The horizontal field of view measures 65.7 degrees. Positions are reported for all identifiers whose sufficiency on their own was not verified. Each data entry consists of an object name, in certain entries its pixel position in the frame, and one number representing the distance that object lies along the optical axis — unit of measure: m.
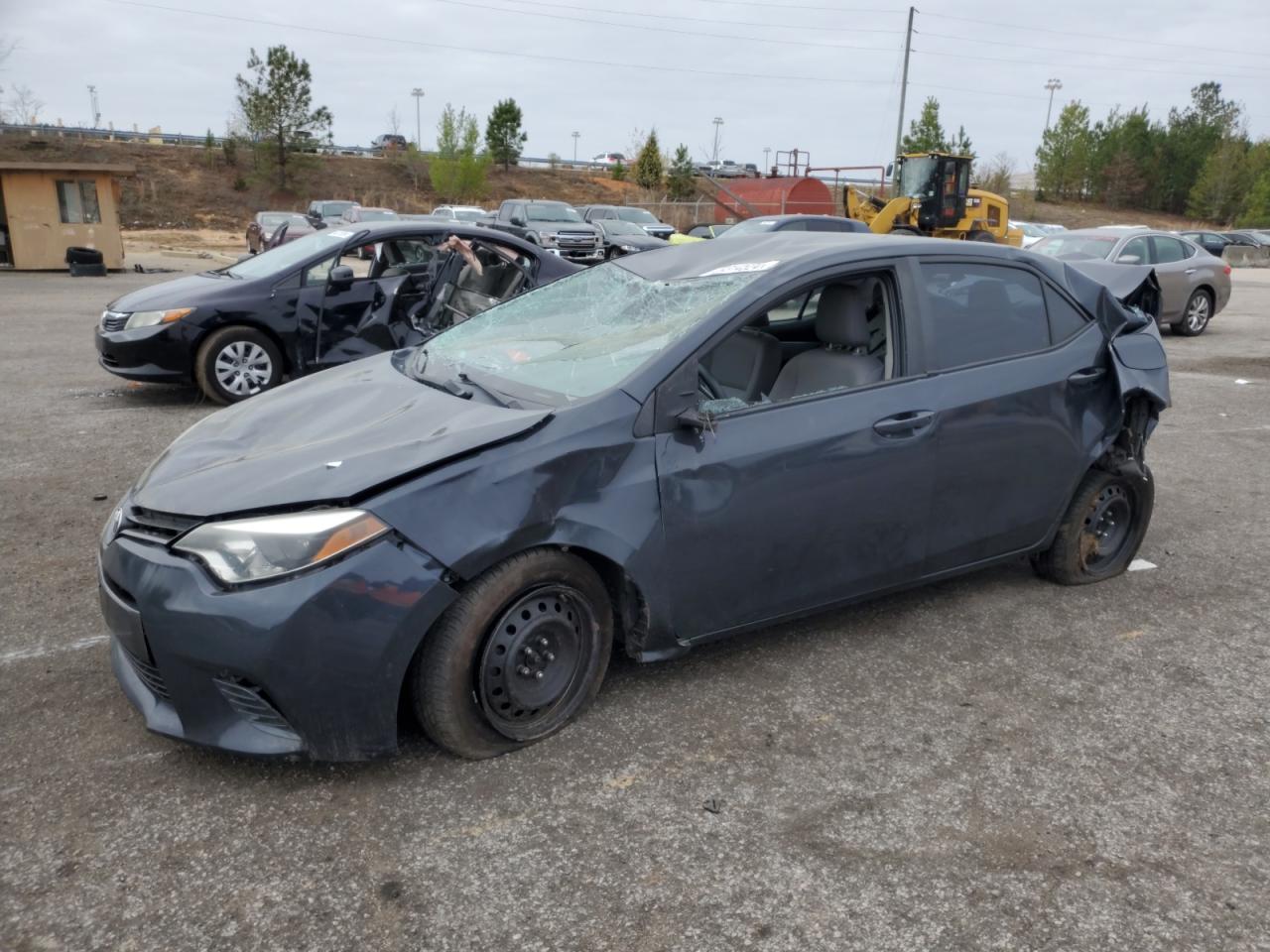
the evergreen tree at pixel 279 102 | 53.03
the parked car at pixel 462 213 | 27.61
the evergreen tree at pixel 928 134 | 58.66
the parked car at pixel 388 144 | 69.00
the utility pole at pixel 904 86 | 45.81
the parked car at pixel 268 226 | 26.50
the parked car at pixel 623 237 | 23.72
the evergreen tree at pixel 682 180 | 56.25
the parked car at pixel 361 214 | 25.39
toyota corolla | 2.70
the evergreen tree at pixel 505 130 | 65.56
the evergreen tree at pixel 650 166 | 57.97
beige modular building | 21.16
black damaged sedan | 7.77
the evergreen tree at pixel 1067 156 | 73.44
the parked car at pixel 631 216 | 26.55
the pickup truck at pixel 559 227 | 23.34
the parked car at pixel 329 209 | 30.00
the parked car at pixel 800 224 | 17.16
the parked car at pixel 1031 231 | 29.06
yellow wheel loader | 22.30
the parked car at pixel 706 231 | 22.52
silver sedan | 13.83
